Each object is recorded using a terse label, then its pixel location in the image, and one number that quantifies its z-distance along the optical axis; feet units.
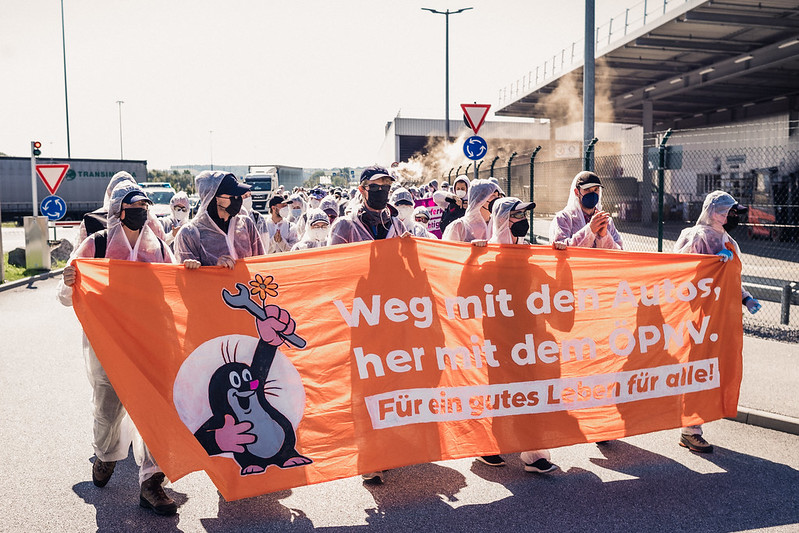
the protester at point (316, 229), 30.76
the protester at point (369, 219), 16.60
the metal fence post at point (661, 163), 30.19
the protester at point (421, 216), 35.17
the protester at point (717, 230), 17.75
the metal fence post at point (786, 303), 28.78
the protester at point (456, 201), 34.58
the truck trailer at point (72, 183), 123.44
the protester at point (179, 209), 37.55
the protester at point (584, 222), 17.74
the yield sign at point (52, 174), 52.60
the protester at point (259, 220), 25.77
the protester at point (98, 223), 16.30
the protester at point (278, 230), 35.45
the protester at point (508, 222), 16.70
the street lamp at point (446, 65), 107.55
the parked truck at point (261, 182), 146.10
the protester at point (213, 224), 14.97
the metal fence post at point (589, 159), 33.67
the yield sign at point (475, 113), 40.91
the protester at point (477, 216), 18.70
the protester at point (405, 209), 27.84
